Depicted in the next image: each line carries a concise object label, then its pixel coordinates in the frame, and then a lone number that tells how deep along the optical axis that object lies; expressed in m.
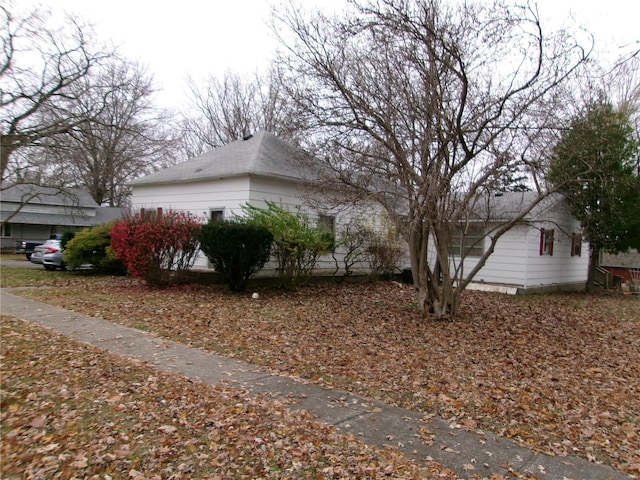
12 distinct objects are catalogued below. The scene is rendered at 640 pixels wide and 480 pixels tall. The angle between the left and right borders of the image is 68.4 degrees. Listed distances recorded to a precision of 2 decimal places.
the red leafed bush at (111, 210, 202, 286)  11.76
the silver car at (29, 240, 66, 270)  16.89
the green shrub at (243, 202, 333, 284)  12.70
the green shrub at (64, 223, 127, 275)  14.86
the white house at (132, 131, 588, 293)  14.00
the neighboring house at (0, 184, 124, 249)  32.44
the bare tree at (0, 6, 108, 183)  11.54
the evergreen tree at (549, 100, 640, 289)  10.62
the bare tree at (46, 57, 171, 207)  14.53
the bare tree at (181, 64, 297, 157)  33.38
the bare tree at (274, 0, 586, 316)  8.30
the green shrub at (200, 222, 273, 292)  11.53
